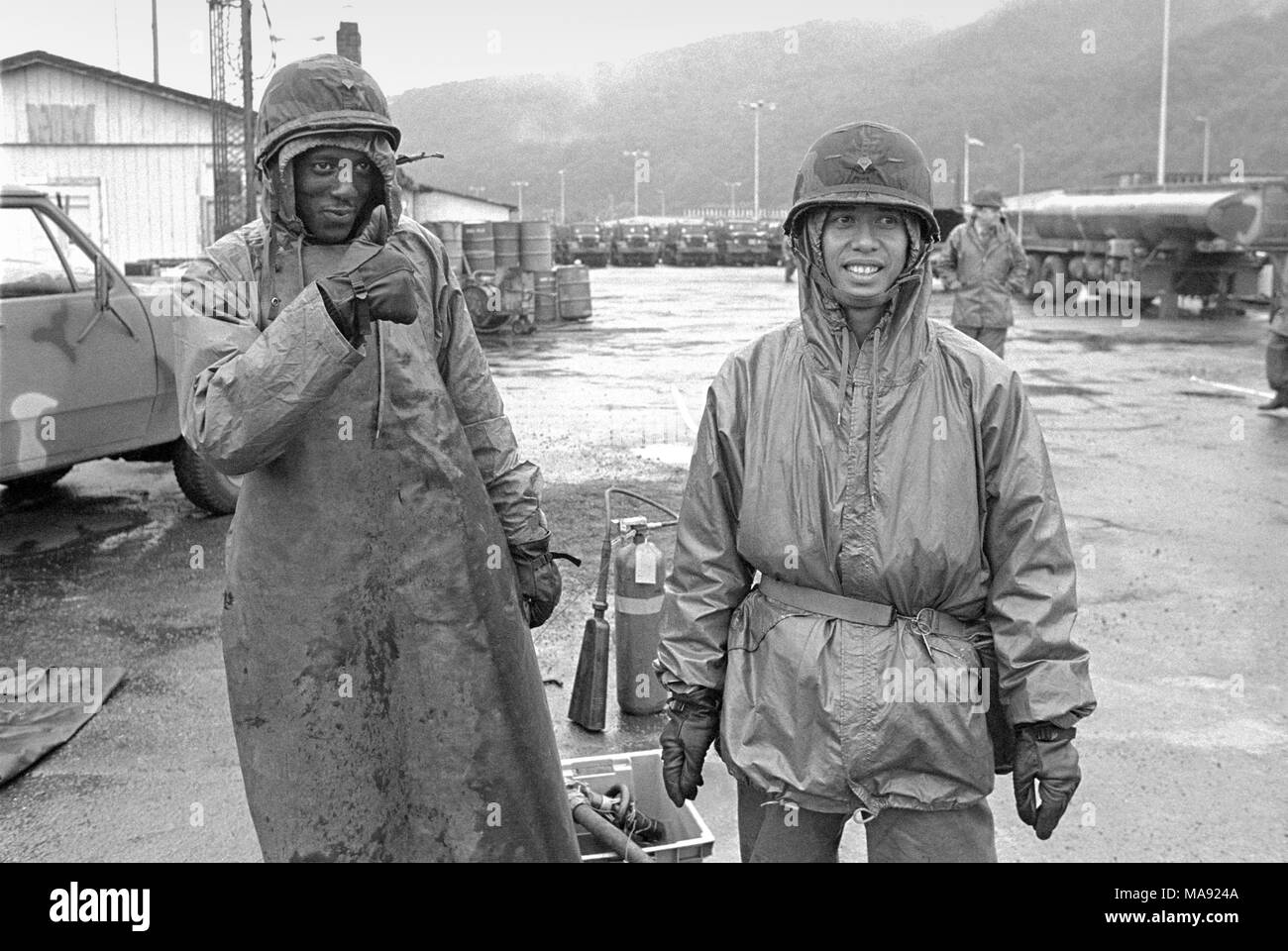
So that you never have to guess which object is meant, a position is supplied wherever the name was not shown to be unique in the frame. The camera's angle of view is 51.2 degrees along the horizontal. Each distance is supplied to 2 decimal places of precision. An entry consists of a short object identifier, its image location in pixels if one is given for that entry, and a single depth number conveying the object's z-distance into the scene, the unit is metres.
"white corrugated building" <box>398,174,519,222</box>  33.84
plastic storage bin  4.05
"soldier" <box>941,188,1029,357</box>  12.09
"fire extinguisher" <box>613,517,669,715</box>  5.28
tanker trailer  21.48
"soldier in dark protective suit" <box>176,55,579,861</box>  2.84
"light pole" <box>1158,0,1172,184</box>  36.78
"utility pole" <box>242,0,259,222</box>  19.58
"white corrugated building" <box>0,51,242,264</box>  24.83
